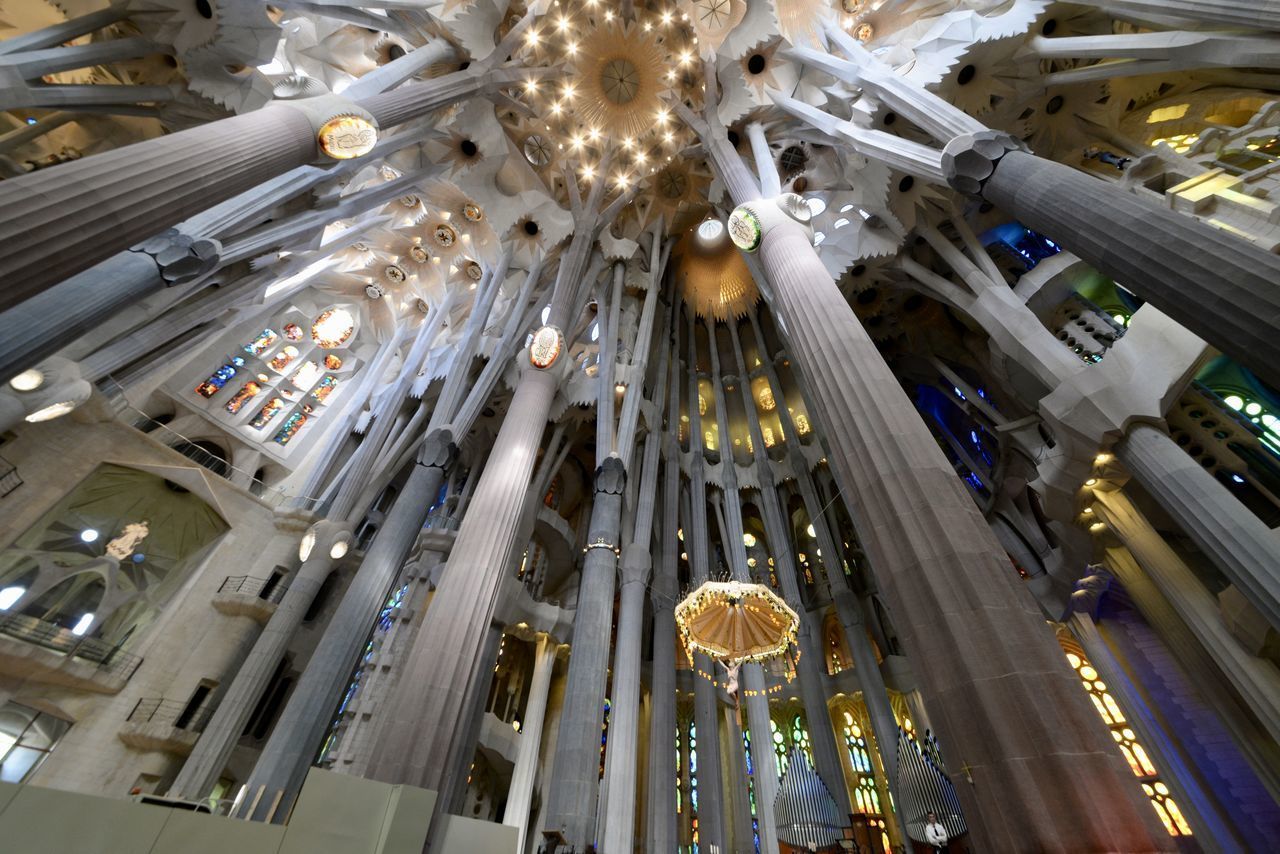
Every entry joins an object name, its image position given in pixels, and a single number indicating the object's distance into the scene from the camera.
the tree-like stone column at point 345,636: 8.87
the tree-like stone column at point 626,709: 8.32
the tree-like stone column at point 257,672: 10.02
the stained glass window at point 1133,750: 9.73
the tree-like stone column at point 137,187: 4.04
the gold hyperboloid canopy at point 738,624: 9.98
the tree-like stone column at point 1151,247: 3.63
